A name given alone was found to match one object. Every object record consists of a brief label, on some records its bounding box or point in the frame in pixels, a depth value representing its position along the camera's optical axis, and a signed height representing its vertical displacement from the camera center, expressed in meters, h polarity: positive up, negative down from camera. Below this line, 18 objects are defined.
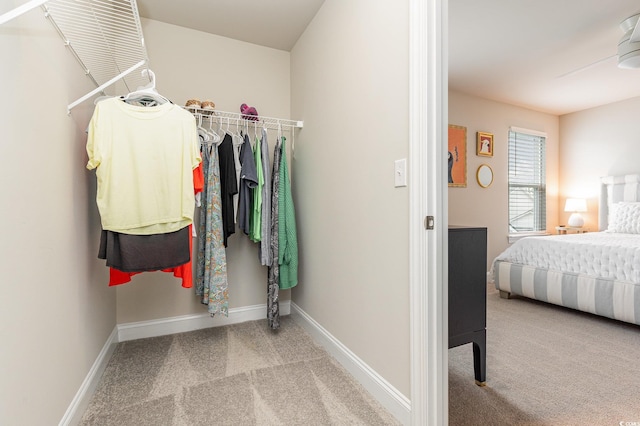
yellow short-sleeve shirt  1.42 +0.21
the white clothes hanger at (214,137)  2.25 +0.53
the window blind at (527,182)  4.51 +0.34
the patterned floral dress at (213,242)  2.10 -0.23
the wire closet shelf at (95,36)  1.27 +0.86
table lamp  4.61 -0.08
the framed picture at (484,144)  4.11 +0.82
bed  2.56 -0.63
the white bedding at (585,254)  2.60 -0.48
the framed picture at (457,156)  3.92 +0.64
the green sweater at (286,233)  2.36 -0.19
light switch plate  1.37 +0.15
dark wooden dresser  1.57 -0.44
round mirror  4.13 +0.40
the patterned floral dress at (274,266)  2.33 -0.44
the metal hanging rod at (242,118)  2.30 +0.73
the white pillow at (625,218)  3.80 -0.19
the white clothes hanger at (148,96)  1.60 +0.61
